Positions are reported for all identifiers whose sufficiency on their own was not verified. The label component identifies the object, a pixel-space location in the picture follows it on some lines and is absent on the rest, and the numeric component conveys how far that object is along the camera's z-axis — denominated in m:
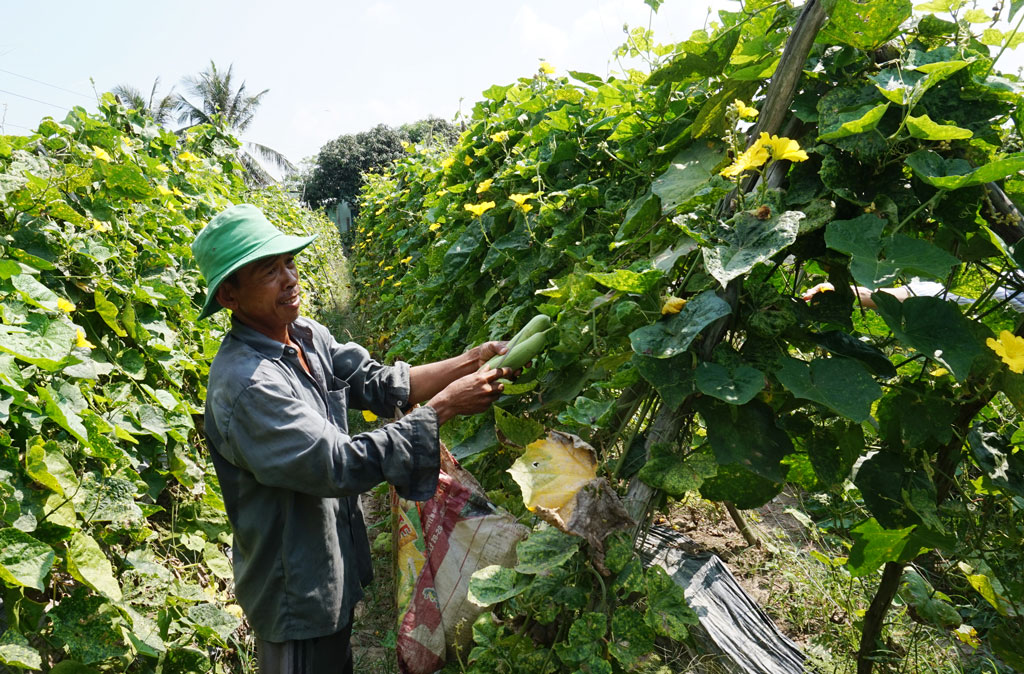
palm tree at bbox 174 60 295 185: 30.17
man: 1.71
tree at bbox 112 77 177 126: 25.65
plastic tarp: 2.04
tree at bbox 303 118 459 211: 28.59
